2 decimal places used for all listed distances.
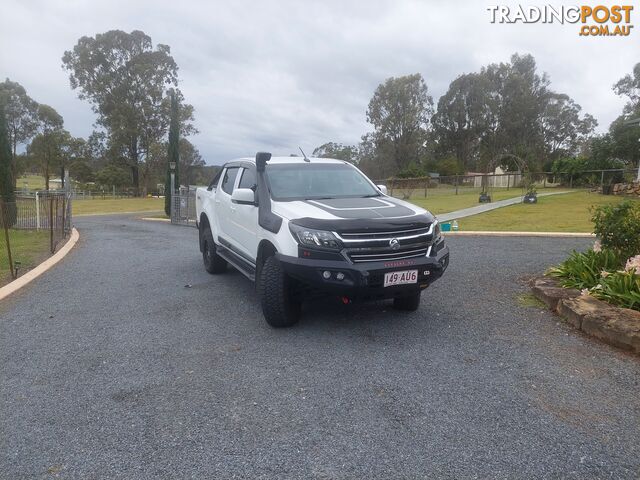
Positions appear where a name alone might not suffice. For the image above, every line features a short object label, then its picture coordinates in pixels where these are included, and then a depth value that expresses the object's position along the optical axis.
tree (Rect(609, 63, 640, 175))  28.83
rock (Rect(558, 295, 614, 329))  4.42
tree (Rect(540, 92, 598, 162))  59.03
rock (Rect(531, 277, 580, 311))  5.06
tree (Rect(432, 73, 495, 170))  57.03
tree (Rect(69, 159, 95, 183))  57.32
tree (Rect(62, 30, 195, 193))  48.31
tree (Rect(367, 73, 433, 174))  59.06
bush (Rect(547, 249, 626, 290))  5.26
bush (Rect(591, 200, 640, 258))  5.33
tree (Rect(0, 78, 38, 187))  52.96
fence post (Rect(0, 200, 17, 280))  6.84
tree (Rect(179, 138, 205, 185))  55.54
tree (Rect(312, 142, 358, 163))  69.04
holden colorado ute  3.98
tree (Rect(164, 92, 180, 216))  22.08
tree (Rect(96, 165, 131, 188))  53.53
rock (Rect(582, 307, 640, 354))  3.90
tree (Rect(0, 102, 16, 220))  15.23
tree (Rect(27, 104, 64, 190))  55.34
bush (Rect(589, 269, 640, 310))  4.38
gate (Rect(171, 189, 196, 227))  18.17
